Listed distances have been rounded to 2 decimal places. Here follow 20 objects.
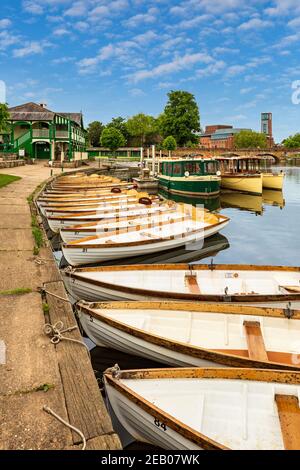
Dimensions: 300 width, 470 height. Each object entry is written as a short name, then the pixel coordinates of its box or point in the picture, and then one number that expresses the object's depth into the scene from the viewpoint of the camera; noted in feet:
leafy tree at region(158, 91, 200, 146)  298.35
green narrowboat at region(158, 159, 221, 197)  102.17
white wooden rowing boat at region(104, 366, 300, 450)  12.59
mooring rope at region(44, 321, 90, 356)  16.58
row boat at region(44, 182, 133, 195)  73.20
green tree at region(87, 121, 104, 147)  376.89
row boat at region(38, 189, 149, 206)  60.08
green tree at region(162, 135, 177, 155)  275.59
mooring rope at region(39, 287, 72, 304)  21.06
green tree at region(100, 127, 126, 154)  252.01
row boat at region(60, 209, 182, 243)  42.34
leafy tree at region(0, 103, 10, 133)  118.83
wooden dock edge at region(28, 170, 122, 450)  11.25
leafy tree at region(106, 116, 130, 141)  365.08
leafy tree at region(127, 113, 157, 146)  358.23
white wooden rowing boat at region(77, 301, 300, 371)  17.84
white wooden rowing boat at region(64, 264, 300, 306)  25.88
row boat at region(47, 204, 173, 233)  48.24
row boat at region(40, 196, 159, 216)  53.83
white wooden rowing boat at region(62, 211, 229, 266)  35.60
